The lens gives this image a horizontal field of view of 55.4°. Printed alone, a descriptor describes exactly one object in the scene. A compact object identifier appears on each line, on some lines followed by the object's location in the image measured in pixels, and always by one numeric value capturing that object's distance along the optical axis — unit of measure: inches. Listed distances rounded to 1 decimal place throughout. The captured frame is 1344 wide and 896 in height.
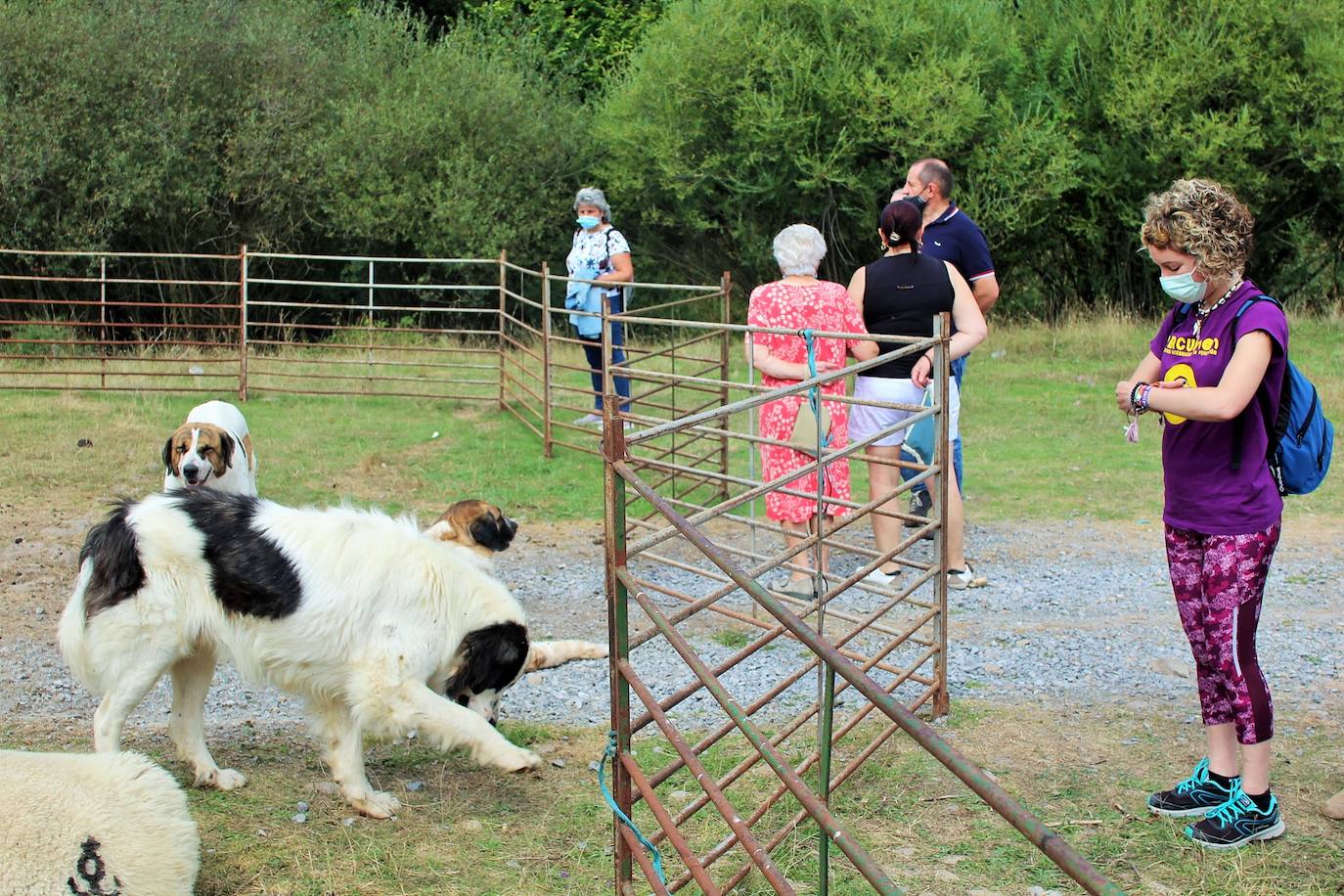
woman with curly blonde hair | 147.9
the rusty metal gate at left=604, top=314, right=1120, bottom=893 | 103.9
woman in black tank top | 245.1
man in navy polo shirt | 269.7
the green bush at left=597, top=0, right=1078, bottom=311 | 628.1
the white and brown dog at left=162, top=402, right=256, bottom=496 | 267.9
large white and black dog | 172.6
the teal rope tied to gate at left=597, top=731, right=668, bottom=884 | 126.1
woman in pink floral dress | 248.1
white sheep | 135.3
